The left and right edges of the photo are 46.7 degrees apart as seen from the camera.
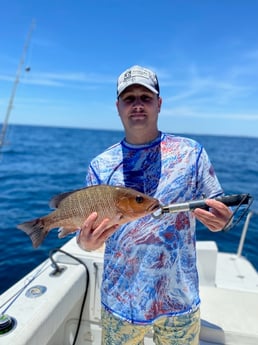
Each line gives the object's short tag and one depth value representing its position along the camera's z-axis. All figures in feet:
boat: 6.50
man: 5.45
